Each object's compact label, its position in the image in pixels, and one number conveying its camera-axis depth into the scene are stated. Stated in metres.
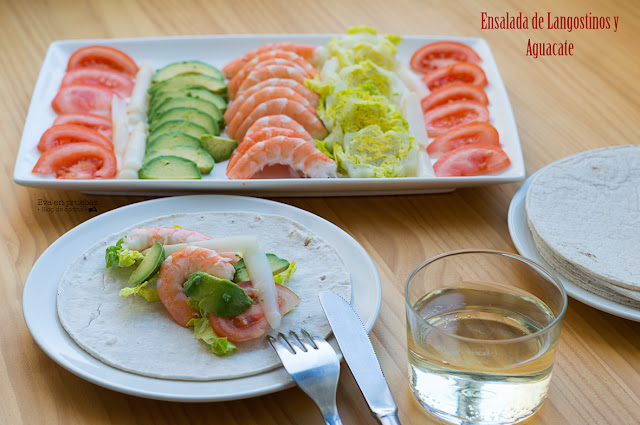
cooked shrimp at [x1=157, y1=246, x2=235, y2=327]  1.78
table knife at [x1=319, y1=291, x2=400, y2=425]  1.51
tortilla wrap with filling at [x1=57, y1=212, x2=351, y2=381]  1.66
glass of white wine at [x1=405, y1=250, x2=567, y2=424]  1.42
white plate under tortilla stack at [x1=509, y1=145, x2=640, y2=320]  1.89
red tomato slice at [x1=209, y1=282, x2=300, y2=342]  1.70
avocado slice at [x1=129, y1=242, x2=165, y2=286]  1.82
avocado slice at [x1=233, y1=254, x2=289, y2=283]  1.79
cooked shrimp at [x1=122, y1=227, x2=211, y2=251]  1.94
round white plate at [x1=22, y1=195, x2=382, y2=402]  1.59
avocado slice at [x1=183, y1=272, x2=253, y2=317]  1.69
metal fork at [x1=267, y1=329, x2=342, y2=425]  1.54
